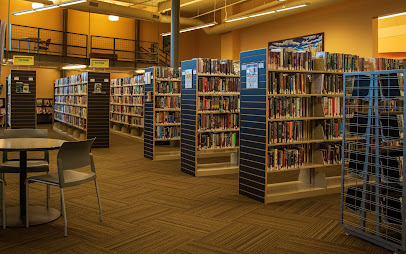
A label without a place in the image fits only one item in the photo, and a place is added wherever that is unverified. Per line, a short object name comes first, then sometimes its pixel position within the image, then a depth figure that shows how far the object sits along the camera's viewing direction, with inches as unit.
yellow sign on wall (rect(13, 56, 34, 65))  477.7
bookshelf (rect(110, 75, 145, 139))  455.2
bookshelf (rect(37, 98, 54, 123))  683.4
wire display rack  127.7
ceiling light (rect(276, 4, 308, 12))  425.9
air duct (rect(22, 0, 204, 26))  515.8
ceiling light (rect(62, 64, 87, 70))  579.3
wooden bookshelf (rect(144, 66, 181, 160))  323.0
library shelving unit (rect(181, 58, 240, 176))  255.8
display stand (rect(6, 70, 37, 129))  441.1
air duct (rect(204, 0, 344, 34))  433.7
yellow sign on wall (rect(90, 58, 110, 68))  537.6
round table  141.5
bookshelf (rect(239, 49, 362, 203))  190.9
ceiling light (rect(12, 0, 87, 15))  407.4
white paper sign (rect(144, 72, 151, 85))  325.4
